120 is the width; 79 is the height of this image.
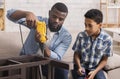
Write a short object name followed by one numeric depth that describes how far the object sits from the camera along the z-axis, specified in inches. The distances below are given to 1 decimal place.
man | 84.9
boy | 80.0
